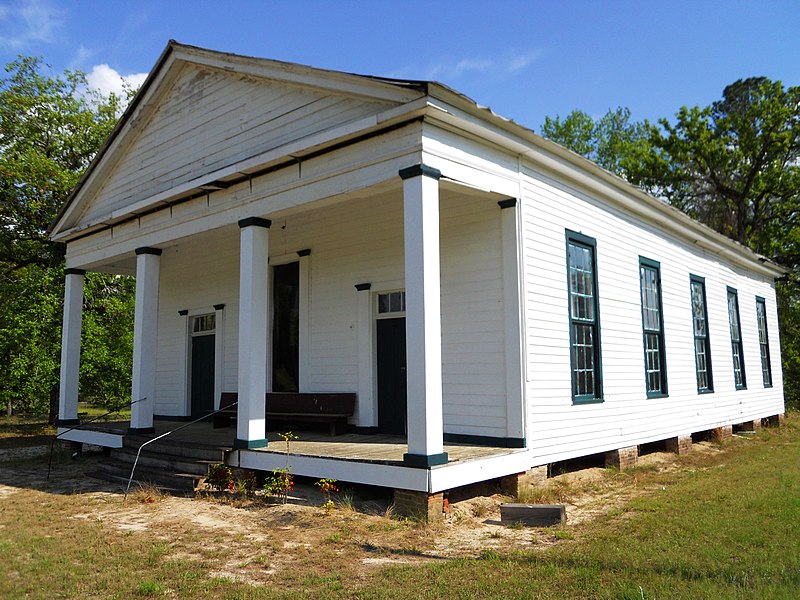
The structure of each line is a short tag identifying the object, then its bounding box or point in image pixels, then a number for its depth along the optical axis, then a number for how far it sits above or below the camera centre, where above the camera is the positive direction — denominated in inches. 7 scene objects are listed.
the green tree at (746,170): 1051.3 +348.1
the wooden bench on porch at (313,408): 426.0 -21.3
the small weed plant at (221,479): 352.2 -54.8
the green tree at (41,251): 706.2 +147.0
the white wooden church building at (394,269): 310.2 +69.7
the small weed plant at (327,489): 298.7 -52.7
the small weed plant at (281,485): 320.2 -53.4
